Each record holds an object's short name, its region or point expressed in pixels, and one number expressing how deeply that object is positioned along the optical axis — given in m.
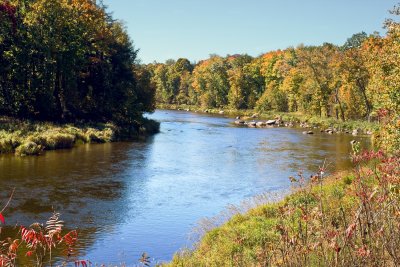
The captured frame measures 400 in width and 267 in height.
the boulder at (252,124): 70.62
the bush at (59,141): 36.97
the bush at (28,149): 33.25
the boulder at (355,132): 59.50
